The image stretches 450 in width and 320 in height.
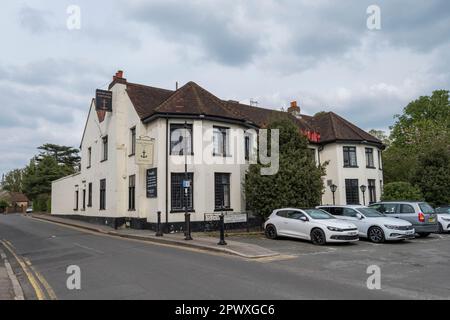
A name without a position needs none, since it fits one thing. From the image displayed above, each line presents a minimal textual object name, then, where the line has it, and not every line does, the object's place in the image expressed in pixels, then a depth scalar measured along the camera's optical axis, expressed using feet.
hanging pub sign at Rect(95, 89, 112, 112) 79.97
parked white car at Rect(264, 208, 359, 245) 45.78
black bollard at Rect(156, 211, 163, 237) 57.77
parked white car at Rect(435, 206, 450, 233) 62.08
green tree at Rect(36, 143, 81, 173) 209.87
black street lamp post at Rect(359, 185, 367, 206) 90.84
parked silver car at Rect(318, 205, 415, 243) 48.01
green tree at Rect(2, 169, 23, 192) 299.79
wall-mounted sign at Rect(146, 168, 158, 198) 66.69
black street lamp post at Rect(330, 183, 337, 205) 86.84
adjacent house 253.53
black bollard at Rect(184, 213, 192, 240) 51.01
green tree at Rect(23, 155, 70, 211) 178.68
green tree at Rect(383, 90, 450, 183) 122.52
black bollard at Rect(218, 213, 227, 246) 45.52
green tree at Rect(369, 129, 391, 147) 161.83
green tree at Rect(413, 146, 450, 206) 86.48
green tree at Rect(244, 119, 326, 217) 63.46
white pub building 67.08
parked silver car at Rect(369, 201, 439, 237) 53.88
